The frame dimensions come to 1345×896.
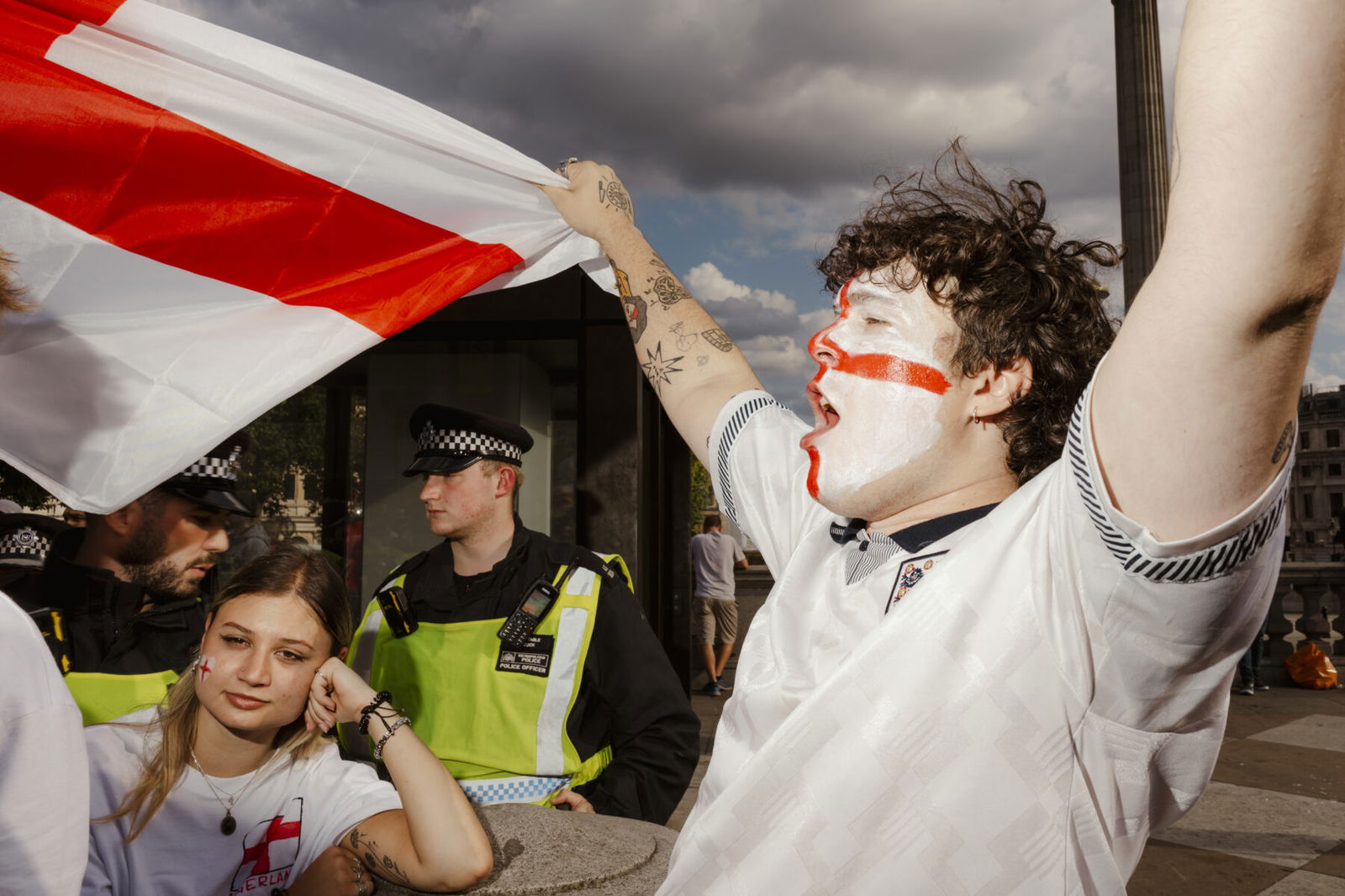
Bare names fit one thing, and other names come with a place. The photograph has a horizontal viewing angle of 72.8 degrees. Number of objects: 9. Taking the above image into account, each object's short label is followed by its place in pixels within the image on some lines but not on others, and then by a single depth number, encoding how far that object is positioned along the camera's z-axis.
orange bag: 9.78
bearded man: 2.73
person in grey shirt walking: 10.19
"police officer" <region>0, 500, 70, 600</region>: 3.05
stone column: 14.85
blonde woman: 1.97
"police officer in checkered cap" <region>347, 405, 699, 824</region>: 2.98
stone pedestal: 1.73
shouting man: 0.72
